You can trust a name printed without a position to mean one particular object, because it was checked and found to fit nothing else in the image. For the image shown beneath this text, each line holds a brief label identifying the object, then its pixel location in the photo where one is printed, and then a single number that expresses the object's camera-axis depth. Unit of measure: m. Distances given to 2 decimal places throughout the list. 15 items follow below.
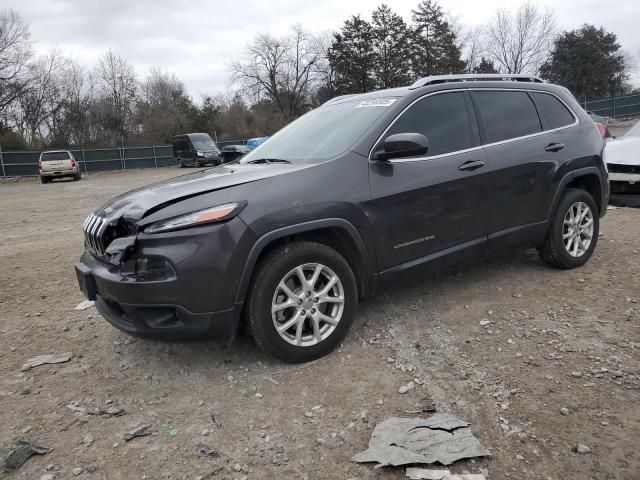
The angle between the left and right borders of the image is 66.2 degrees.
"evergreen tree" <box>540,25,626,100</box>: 43.72
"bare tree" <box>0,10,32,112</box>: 35.09
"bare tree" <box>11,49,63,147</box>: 38.59
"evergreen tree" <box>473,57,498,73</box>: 49.38
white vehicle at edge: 7.21
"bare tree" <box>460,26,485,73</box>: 50.42
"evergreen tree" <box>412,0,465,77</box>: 49.19
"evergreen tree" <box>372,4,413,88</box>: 50.72
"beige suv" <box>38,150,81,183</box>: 23.50
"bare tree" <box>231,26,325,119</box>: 58.88
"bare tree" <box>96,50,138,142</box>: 43.03
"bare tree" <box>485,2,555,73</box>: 46.09
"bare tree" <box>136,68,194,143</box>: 44.56
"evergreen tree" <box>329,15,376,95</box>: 53.50
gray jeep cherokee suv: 2.84
